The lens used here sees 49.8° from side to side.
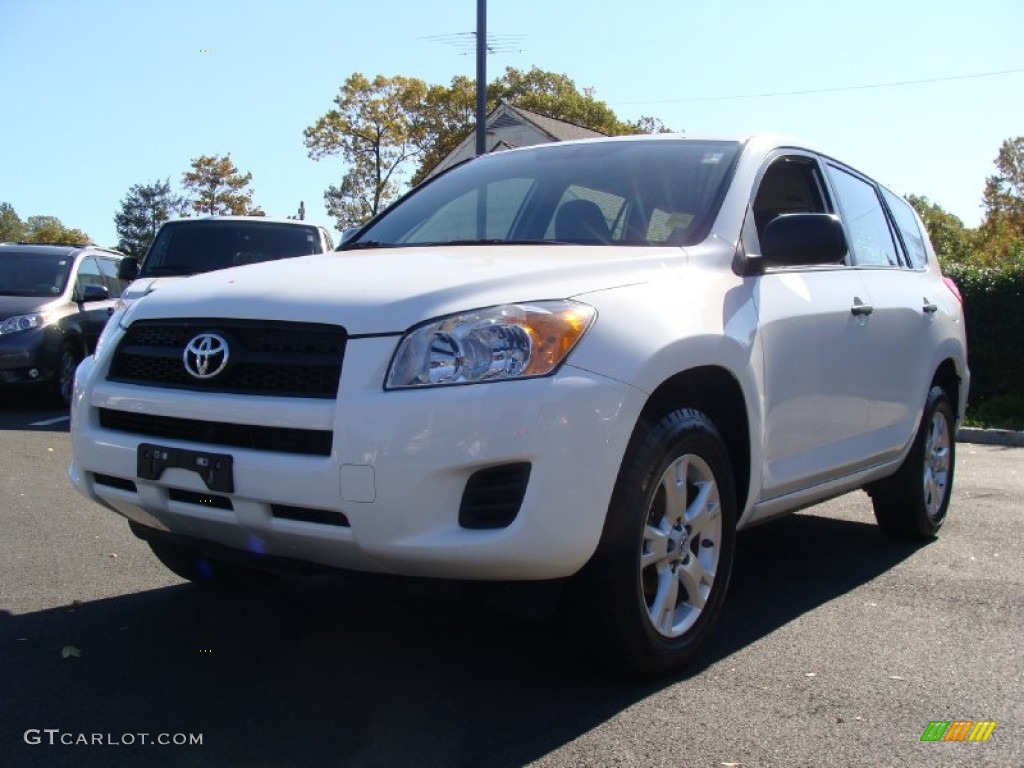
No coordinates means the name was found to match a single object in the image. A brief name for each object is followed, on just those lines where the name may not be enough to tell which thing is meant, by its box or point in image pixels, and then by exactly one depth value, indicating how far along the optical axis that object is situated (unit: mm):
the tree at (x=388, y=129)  46188
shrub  13508
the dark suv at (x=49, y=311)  10852
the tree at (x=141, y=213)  84125
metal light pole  17609
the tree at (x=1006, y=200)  52938
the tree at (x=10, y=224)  116312
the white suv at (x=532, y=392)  2912
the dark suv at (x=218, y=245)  9992
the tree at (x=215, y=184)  61312
